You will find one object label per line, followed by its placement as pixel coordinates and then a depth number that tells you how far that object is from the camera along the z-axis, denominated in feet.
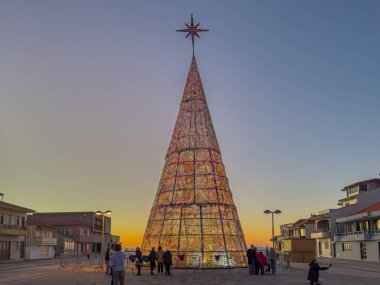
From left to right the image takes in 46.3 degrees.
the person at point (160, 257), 84.12
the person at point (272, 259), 85.56
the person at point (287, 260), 97.96
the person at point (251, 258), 81.61
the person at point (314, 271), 55.83
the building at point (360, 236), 167.22
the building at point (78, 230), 264.25
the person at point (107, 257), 83.15
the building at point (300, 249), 145.48
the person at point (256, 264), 82.68
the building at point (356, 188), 238.48
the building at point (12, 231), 164.76
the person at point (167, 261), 80.64
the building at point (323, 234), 222.28
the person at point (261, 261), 82.94
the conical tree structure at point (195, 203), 89.76
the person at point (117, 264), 46.65
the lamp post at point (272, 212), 107.14
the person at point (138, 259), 83.41
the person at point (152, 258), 83.82
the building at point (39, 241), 192.16
